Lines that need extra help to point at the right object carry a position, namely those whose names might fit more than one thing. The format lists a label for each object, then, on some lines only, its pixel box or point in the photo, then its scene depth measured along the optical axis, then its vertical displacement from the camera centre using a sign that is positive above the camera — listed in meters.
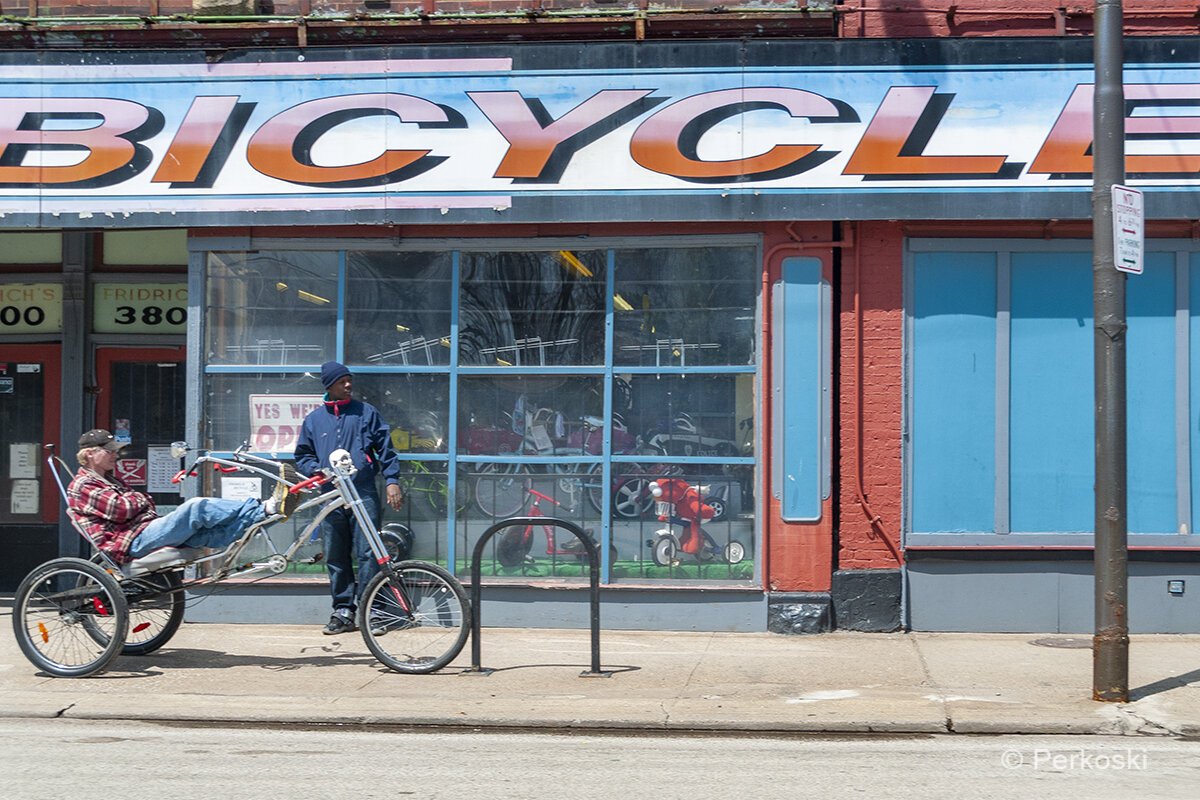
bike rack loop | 8.23 -0.96
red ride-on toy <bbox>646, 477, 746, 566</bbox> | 10.42 -0.69
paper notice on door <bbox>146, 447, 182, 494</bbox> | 12.54 -0.40
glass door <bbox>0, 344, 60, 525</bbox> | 12.57 -0.03
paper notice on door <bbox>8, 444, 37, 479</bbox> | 12.62 -0.33
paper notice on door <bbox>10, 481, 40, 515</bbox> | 12.59 -0.69
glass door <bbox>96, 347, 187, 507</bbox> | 12.55 +0.20
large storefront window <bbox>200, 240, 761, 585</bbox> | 10.44 +0.39
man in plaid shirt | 8.55 -0.58
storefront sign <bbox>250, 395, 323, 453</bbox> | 10.80 +0.06
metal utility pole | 7.71 +0.26
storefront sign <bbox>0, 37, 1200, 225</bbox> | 9.98 +2.34
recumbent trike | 8.48 -1.13
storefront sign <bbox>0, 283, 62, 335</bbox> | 12.56 +1.14
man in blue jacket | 9.94 -0.23
